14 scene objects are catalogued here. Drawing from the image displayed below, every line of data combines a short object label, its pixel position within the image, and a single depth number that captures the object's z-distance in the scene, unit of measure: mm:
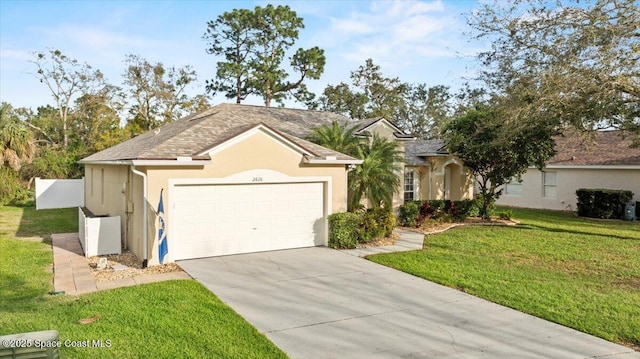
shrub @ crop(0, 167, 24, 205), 23844
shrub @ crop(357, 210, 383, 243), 13784
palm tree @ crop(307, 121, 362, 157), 15281
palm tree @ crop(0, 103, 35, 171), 22797
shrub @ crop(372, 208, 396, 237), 14312
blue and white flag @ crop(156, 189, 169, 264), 10336
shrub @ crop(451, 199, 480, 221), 20078
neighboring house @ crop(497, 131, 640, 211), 23203
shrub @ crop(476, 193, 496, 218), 20781
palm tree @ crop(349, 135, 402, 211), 14688
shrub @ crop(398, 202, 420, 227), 18172
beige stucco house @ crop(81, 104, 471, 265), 10641
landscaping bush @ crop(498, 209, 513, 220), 20500
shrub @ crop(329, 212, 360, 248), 13102
